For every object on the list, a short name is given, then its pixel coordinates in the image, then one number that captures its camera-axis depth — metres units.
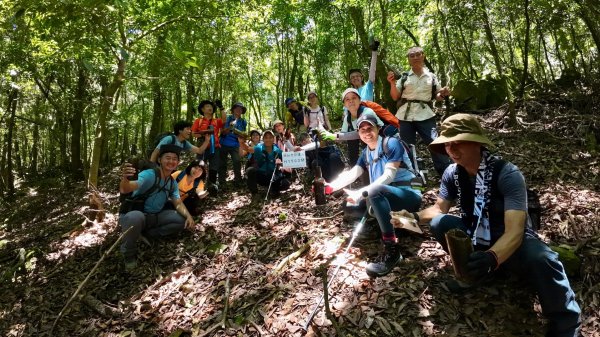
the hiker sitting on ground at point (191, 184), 6.34
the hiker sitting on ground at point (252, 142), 8.36
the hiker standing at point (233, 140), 8.24
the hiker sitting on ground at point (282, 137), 7.63
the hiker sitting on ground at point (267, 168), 7.38
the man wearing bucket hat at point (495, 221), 2.54
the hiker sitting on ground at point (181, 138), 6.63
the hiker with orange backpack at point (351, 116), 5.42
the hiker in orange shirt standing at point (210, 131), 7.99
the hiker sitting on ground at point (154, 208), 5.12
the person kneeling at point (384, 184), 3.75
